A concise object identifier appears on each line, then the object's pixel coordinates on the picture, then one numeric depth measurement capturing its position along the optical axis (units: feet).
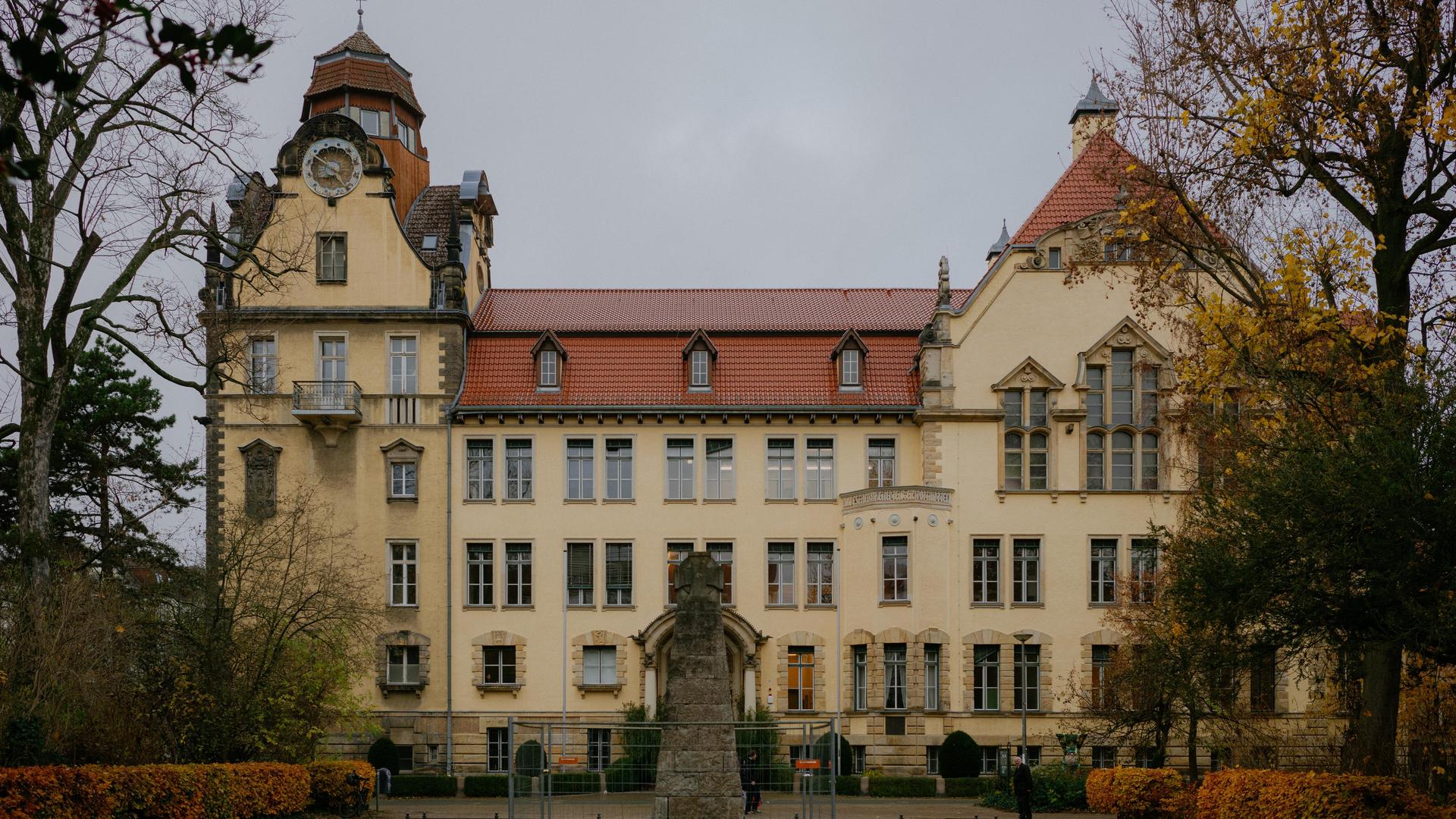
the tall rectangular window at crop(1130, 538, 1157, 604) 126.74
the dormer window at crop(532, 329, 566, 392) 151.12
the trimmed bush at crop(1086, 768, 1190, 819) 100.42
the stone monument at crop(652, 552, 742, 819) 74.79
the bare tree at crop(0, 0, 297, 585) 72.43
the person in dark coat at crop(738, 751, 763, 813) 77.77
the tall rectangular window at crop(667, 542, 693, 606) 147.54
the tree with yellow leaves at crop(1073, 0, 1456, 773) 57.31
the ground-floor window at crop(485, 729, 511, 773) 143.95
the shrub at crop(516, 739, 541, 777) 77.82
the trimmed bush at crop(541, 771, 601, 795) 72.20
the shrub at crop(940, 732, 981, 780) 137.39
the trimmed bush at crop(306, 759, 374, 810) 101.04
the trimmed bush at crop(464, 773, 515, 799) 128.88
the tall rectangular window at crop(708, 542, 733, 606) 147.84
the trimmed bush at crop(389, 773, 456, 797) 130.11
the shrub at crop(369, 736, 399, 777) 138.10
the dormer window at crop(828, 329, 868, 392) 151.43
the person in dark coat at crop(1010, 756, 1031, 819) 100.68
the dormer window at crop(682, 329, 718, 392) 151.64
